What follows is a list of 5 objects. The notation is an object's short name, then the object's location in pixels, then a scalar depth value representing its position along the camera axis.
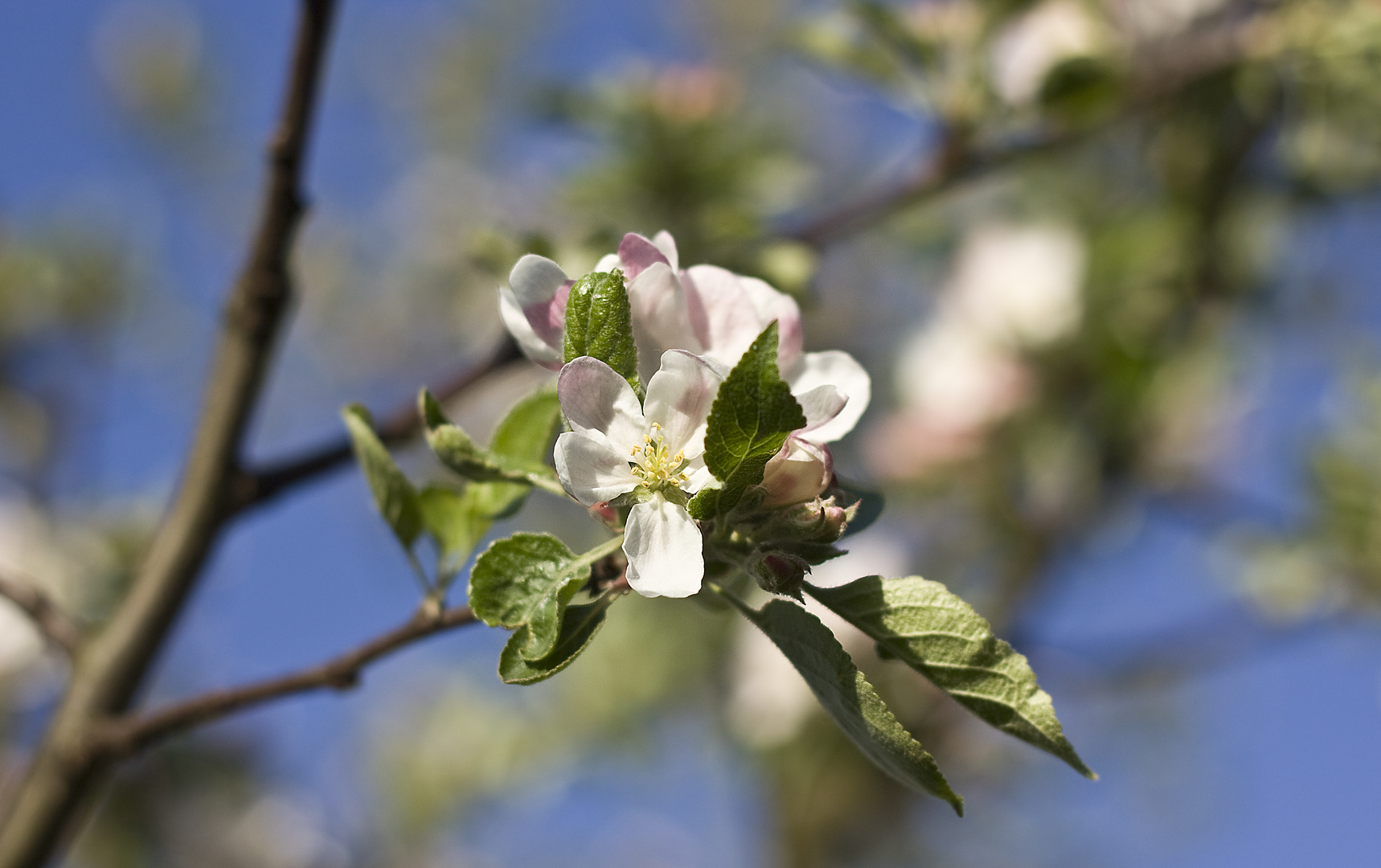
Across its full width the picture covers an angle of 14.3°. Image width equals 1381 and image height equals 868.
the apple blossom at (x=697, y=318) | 0.83
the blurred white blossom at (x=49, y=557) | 1.99
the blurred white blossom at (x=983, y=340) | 2.21
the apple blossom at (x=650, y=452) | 0.82
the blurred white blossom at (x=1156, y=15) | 1.83
